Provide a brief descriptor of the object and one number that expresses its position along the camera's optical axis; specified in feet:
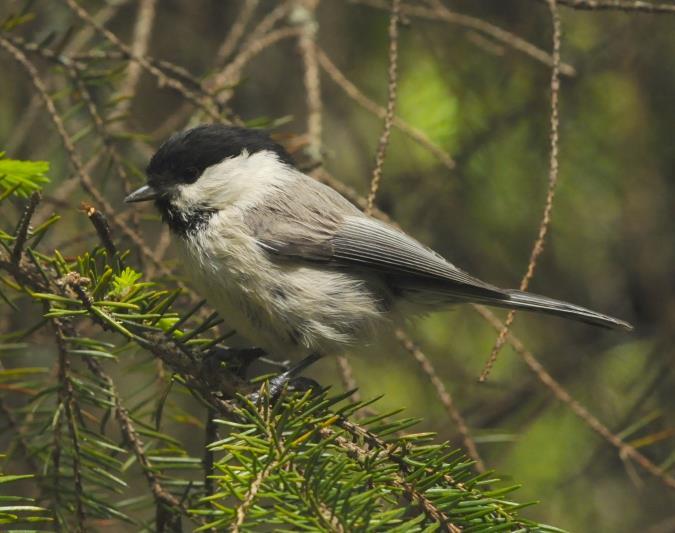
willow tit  9.67
